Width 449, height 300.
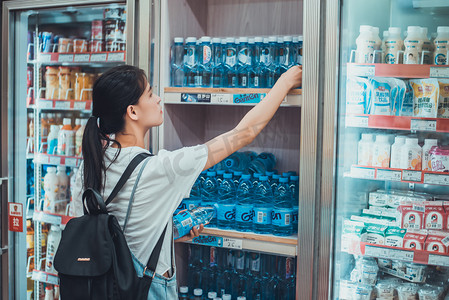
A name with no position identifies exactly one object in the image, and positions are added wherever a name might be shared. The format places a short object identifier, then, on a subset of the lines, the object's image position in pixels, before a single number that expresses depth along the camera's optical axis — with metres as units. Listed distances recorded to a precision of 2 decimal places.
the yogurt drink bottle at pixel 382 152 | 2.10
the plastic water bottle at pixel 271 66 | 2.28
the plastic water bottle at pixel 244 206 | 2.25
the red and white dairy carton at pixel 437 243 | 1.93
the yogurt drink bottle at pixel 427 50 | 2.04
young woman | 1.65
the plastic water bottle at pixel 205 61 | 2.34
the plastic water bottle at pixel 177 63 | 2.39
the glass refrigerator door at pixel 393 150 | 1.95
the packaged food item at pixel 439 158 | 1.97
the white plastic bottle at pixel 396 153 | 2.07
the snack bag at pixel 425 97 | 1.99
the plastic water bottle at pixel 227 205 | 2.29
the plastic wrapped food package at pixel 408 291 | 2.09
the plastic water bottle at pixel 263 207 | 2.21
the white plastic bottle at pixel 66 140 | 2.89
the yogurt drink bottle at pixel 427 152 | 2.02
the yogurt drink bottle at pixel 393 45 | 2.05
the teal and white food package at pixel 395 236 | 2.00
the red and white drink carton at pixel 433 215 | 2.05
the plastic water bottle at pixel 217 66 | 2.37
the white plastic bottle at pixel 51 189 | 2.94
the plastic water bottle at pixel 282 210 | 2.15
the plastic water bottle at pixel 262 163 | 2.52
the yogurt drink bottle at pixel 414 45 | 2.02
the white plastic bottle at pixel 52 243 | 2.97
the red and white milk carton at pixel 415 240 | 1.97
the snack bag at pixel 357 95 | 2.07
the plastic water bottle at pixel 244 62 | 2.30
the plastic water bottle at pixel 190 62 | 2.38
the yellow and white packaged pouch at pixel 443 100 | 2.01
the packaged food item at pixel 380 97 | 2.06
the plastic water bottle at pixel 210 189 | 2.44
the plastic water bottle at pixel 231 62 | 2.32
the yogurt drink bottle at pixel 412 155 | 2.04
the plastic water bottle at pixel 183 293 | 2.45
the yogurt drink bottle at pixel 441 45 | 1.98
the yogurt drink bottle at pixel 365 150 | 2.14
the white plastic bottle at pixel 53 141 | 2.97
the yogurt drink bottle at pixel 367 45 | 2.06
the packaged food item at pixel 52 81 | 2.98
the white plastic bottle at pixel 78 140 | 2.89
